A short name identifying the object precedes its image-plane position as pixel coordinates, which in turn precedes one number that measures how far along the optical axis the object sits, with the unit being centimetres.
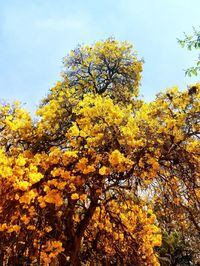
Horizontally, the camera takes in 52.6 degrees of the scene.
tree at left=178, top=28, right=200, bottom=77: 303
